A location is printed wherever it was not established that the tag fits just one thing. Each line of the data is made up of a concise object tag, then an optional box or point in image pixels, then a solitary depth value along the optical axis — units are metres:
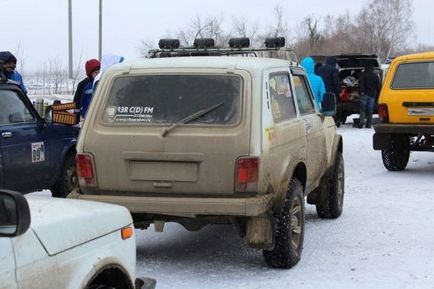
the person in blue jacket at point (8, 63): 9.05
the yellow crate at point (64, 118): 7.62
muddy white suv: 5.05
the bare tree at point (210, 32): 47.28
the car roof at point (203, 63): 5.38
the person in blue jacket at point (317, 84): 11.61
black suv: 18.83
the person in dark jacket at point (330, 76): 17.05
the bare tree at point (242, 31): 55.42
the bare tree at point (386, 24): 80.12
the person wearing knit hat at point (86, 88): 9.47
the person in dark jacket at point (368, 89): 17.62
